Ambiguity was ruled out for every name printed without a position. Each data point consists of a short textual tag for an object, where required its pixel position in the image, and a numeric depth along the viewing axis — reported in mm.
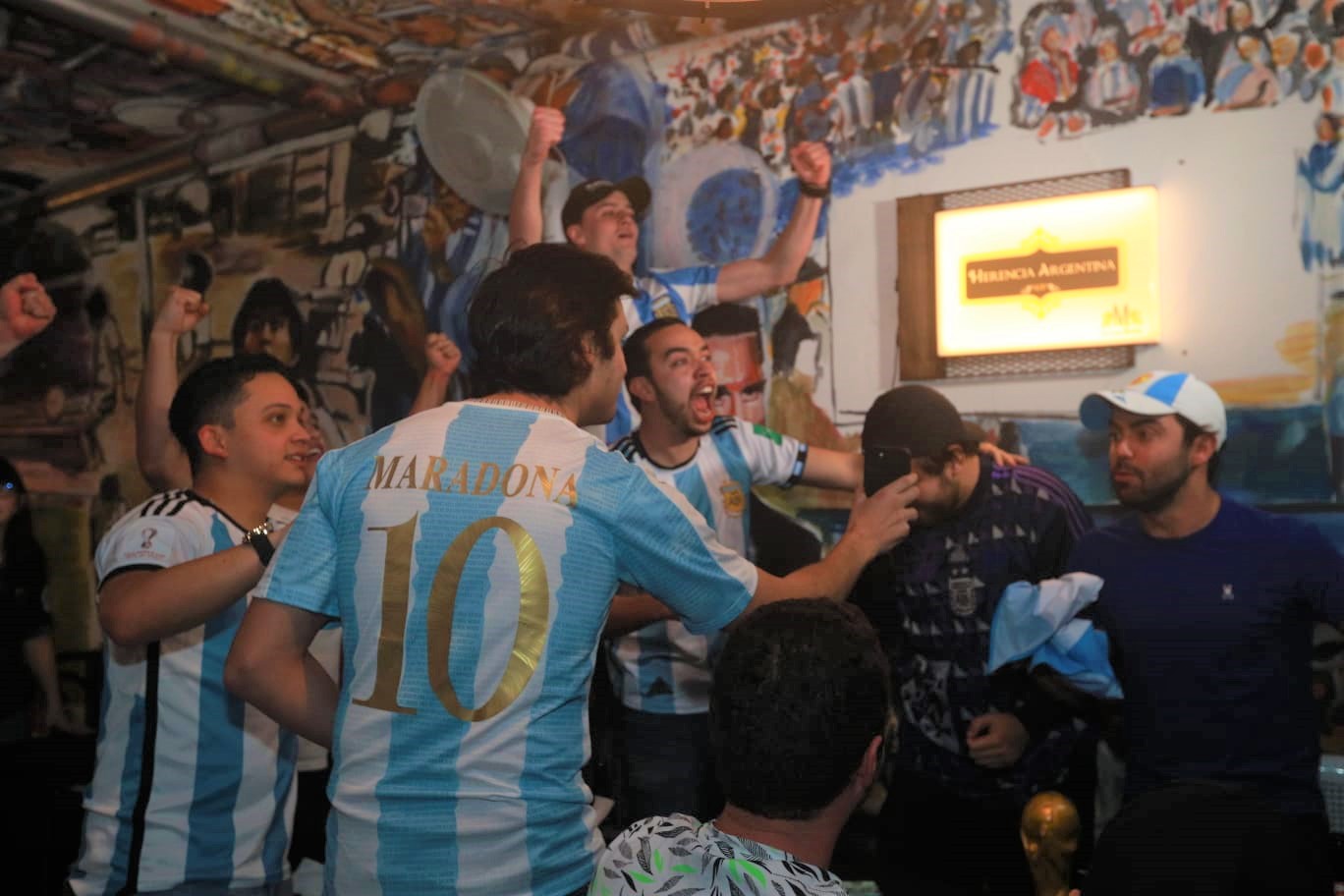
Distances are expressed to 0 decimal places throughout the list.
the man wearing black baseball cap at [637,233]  4047
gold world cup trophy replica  2539
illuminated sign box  3520
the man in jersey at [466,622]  1640
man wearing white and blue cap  2781
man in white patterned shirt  1472
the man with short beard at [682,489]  3438
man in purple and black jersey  2986
